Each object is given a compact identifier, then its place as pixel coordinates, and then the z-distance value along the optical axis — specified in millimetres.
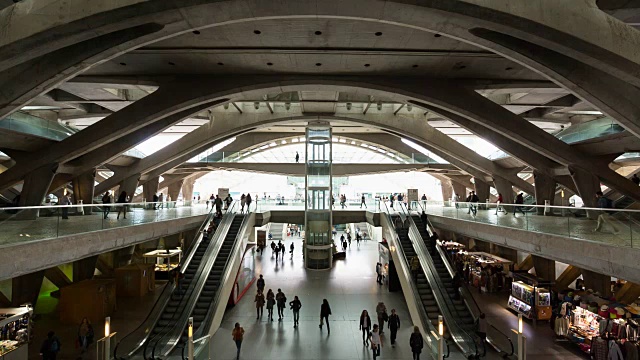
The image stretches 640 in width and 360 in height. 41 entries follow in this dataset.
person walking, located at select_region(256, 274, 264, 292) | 14955
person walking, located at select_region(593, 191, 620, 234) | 8014
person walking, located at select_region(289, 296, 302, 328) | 12805
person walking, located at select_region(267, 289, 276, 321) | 13625
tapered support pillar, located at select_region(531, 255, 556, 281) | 18797
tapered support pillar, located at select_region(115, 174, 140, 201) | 23789
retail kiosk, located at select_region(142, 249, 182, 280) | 20641
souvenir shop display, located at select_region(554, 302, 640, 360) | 9312
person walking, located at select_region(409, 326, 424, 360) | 9766
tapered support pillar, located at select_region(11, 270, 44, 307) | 13766
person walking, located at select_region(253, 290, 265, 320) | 13820
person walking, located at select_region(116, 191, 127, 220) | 11502
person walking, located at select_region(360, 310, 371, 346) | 11117
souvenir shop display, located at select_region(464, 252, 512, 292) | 17781
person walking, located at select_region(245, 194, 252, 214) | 20581
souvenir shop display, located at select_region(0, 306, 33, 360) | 9297
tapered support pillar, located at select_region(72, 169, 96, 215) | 17969
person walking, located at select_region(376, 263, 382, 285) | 19141
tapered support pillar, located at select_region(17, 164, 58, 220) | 14180
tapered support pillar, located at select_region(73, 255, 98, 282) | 16656
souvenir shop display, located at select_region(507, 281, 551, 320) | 13227
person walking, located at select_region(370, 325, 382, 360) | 10070
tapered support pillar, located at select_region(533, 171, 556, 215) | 18844
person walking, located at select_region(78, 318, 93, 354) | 10727
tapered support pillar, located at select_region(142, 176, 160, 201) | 29288
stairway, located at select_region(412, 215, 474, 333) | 11315
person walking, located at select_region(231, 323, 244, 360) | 10422
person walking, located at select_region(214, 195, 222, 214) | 18359
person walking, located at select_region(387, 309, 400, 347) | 11453
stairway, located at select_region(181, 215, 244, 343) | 11859
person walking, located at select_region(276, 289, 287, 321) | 13641
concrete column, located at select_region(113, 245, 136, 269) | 20766
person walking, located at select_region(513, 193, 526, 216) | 11822
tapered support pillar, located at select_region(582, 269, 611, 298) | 14987
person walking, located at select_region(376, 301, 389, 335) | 11969
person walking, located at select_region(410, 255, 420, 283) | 13660
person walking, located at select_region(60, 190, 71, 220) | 8812
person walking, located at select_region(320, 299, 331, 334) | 12359
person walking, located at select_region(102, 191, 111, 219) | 10642
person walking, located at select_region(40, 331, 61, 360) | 9242
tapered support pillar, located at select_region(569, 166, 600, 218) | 15188
